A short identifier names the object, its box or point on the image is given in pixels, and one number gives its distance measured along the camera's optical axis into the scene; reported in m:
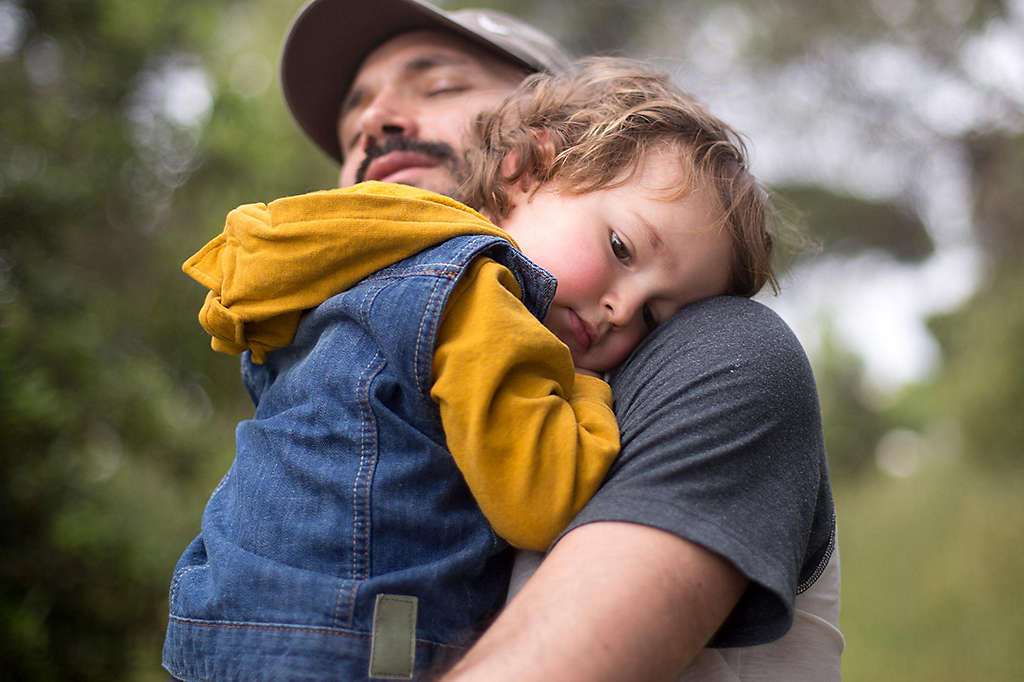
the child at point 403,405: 1.06
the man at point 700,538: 0.91
